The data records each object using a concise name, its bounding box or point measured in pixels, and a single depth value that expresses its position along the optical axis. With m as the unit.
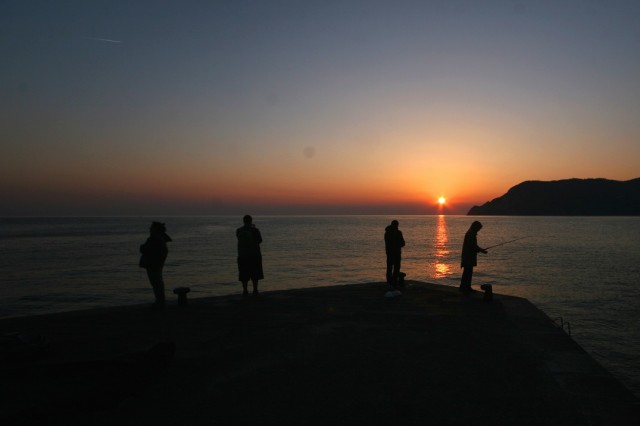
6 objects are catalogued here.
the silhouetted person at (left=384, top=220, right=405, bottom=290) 11.76
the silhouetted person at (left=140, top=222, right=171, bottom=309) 9.43
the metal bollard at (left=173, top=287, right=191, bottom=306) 9.89
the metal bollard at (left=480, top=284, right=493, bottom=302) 10.19
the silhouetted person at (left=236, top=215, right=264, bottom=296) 11.05
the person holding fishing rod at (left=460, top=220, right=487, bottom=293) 11.45
